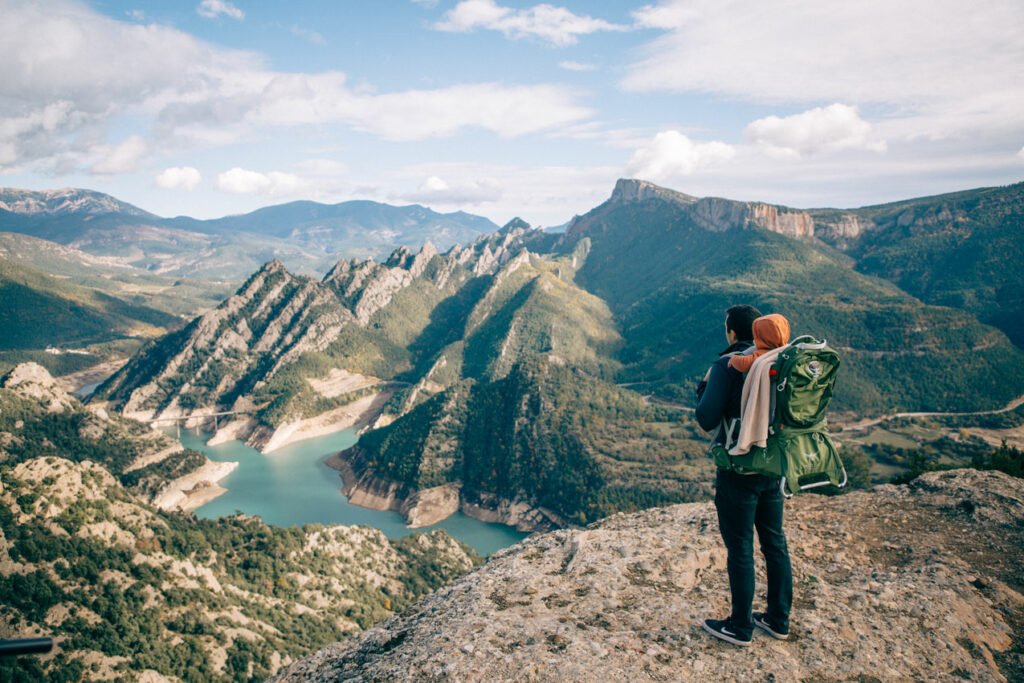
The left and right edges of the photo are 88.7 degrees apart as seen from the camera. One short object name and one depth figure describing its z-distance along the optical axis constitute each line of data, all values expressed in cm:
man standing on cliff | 608
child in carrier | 588
